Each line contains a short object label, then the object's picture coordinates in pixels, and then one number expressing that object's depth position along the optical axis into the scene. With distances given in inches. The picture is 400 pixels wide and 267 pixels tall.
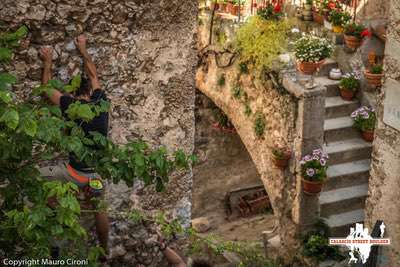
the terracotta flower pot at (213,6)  354.2
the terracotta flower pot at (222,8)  362.5
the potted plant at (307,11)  365.4
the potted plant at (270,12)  323.3
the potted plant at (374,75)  316.2
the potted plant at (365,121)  309.7
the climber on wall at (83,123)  152.5
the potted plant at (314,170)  284.2
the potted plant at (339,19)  344.5
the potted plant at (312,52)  306.3
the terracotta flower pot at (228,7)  360.7
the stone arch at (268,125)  298.8
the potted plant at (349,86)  321.4
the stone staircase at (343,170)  296.8
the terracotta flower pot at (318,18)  361.6
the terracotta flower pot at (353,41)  338.0
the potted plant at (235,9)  356.2
